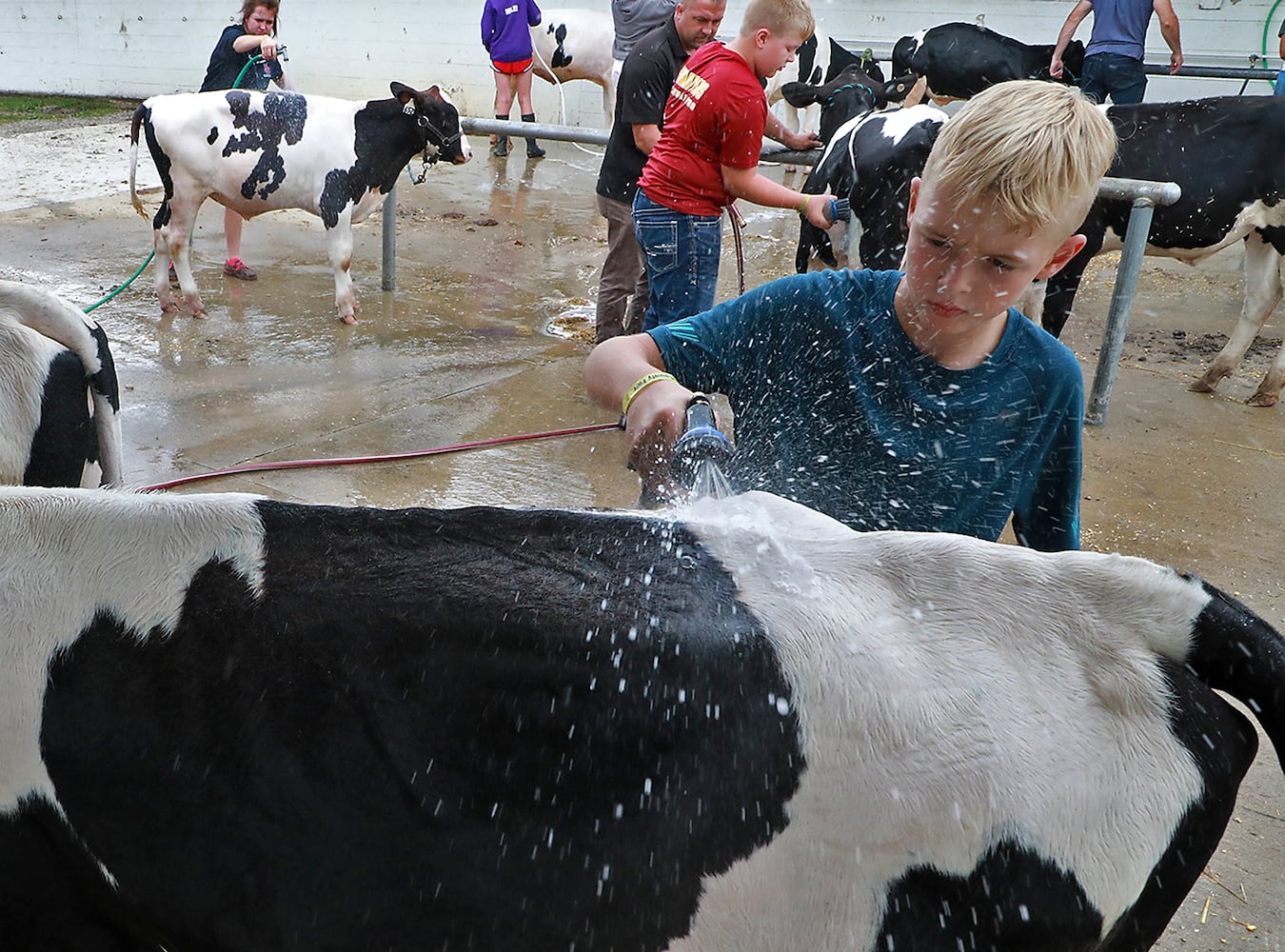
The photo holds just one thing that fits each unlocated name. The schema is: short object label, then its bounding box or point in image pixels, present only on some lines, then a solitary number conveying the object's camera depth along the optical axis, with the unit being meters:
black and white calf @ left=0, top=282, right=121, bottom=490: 2.54
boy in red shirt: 4.54
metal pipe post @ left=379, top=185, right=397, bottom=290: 7.05
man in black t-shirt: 5.35
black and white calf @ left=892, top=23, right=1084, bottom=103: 10.20
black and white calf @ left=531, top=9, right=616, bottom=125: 12.65
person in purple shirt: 12.15
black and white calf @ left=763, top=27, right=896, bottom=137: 11.23
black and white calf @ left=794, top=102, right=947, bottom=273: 5.67
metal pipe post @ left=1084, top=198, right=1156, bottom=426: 5.49
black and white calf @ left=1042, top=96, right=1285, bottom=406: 6.17
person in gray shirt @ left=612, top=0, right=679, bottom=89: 9.26
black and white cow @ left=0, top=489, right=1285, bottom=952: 1.14
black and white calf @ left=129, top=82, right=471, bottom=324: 6.54
